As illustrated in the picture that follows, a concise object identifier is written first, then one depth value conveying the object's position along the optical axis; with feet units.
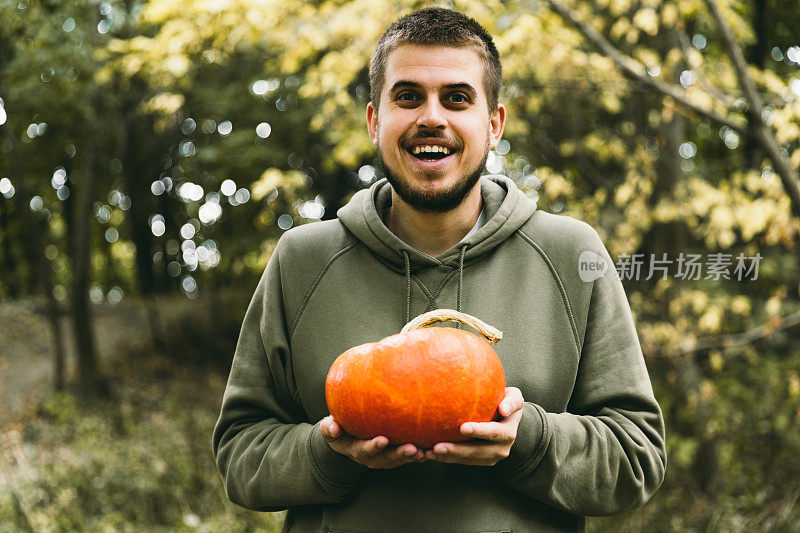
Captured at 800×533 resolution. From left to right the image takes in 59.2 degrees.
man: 5.67
